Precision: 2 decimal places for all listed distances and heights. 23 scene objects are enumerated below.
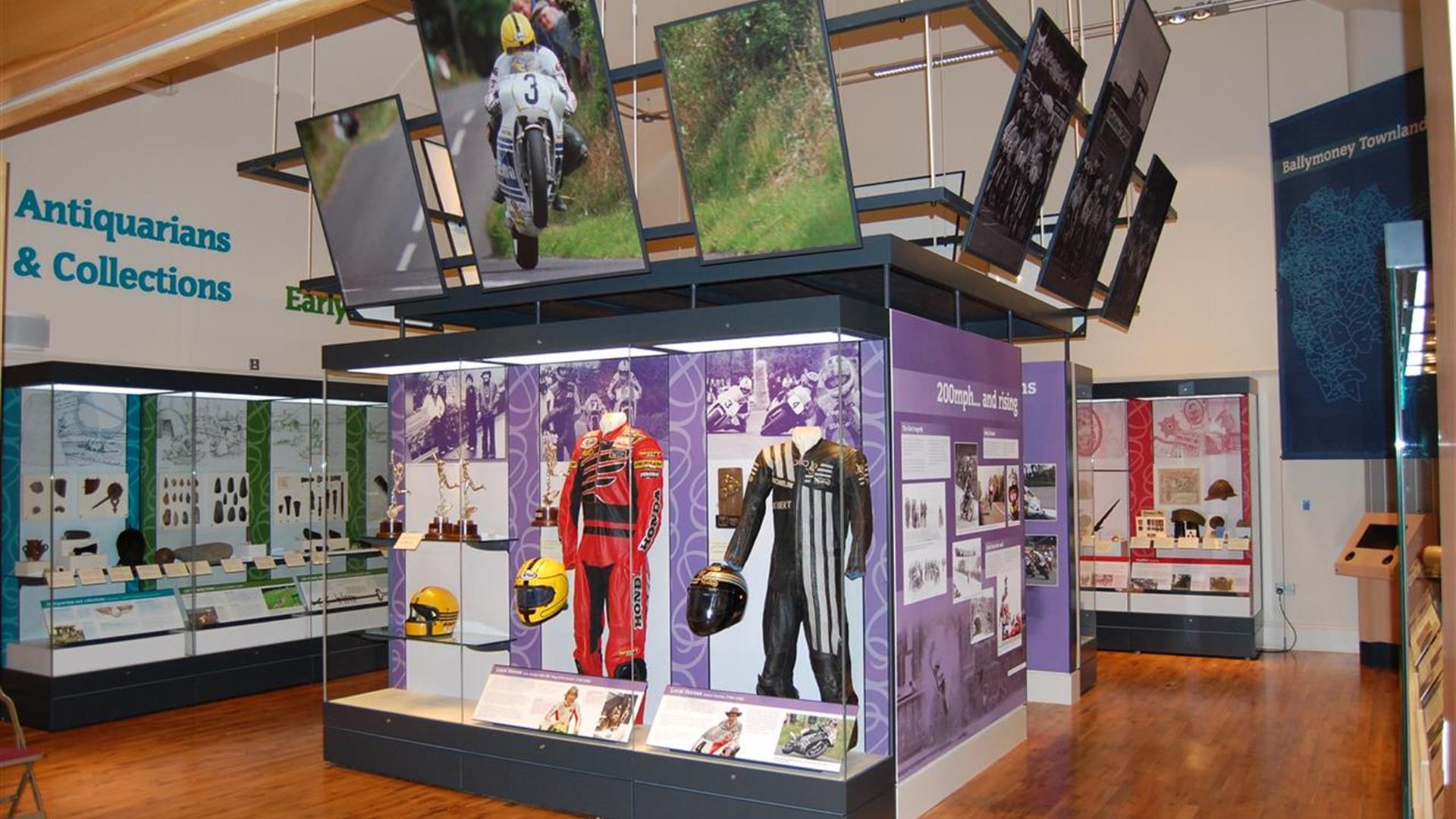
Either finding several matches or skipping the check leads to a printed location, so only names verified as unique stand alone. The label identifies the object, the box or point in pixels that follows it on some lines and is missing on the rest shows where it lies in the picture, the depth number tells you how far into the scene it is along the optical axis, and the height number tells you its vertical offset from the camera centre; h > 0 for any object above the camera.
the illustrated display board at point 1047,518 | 8.37 -0.58
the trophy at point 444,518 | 6.69 -0.40
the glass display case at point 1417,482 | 2.58 -0.12
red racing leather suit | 6.00 -0.48
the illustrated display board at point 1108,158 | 6.57 +1.75
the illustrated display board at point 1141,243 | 8.11 +1.46
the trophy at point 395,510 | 6.96 -0.35
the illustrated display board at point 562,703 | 5.78 -1.36
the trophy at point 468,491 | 6.67 -0.24
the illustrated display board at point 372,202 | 6.43 +1.50
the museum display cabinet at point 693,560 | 5.48 -0.62
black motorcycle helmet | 5.56 -0.76
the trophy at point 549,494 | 6.39 -0.26
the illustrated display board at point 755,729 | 5.14 -1.35
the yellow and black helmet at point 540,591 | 6.19 -0.79
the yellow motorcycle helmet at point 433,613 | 6.59 -0.96
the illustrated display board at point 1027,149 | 5.49 +1.51
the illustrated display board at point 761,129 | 4.86 +1.45
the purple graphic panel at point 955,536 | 5.69 -0.53
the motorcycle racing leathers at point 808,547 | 5.46 -0.51
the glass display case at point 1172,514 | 10.35 -0.73
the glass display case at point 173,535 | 7.95 -0.62
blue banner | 8.97 +1.54
